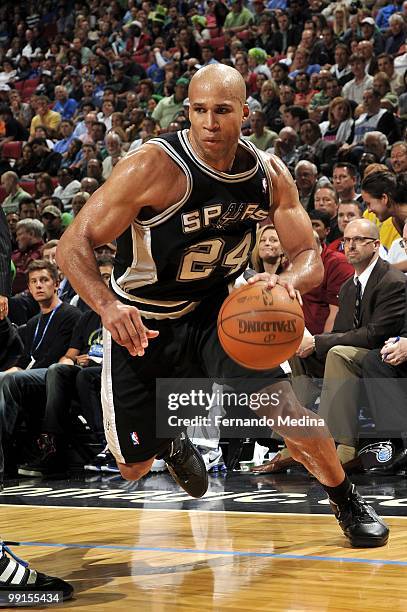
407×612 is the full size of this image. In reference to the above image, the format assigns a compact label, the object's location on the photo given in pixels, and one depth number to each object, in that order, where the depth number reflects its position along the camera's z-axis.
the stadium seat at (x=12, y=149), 15.07
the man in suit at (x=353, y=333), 5.69
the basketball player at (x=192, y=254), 3.35
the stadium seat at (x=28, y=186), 13.42
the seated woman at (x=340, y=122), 9.63
